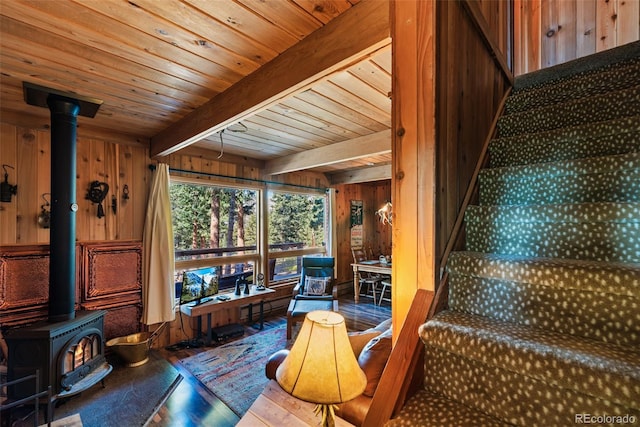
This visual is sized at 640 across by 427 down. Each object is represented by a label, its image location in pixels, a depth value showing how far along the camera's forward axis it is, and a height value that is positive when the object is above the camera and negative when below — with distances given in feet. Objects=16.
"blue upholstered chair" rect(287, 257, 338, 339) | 11.59 -3.59
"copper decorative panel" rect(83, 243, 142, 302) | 9.09 -1.78
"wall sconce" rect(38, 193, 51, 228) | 8.31 +0.06
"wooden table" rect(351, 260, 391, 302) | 16.06 -3.06
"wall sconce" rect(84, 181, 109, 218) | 9.14 +0.80
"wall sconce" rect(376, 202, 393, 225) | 15.26 +0.17
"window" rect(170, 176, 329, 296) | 11.57 -0.76
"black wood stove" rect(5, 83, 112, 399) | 6.50 -2.46
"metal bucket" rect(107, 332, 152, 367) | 8.88 -4.19
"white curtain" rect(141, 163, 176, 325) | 10.07 -1.43
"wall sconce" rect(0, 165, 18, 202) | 7.68 +0.80
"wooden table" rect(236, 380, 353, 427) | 4.17 -3.08
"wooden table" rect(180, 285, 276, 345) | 10.43 -3.46
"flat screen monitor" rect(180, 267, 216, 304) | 10.71 -2.79
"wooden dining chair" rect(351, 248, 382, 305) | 17.22 -4.02
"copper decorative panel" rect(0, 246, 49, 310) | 7.71 -1.67
